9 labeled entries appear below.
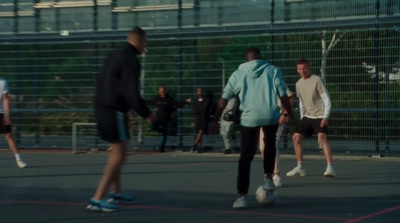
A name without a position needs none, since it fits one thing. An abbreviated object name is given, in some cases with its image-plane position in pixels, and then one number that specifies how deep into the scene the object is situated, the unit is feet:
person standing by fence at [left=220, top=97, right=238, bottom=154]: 60.80
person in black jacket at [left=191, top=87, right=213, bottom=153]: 62.03
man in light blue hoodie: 28.66
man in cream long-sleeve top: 38.83
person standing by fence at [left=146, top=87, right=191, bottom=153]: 63.31
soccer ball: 28.60
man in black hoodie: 26.55
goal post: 65.05
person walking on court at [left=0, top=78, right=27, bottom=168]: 43.52
